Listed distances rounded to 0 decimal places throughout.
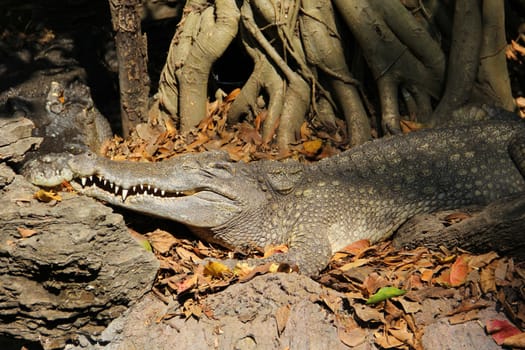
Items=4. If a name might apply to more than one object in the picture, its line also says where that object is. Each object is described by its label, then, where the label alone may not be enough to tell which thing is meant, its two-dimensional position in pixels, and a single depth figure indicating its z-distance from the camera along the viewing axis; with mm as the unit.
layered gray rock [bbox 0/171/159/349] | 3734
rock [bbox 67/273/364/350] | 3639
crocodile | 4672
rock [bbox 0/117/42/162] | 4548
